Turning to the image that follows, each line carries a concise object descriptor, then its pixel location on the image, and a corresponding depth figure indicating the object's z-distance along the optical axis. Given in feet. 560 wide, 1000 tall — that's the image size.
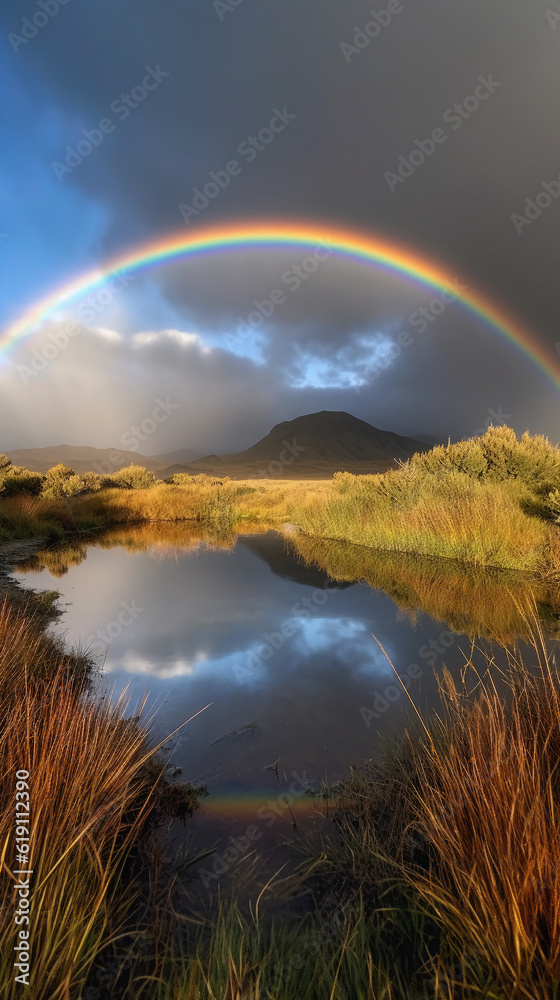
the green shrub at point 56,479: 81.87
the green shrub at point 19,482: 70.22
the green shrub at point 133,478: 108.99
